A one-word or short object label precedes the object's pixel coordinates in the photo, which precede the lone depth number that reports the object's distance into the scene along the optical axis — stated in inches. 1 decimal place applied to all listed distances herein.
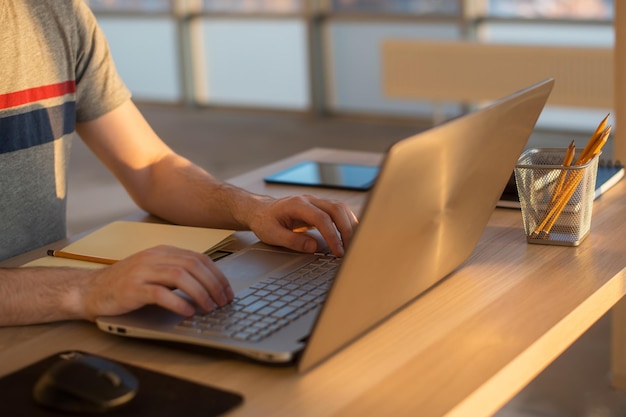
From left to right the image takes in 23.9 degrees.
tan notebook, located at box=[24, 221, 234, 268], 82.5
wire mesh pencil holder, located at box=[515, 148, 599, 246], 81.6
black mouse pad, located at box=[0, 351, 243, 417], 63.5
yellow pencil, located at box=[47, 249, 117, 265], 81.1
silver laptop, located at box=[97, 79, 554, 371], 64.1
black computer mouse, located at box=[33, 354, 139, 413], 63.0
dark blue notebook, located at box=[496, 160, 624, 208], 90.5
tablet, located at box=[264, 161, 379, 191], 98.0
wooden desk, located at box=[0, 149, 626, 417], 64.9
